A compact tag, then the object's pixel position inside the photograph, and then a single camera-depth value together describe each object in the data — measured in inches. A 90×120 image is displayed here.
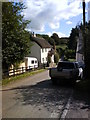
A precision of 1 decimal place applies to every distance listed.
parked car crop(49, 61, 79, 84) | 336.4
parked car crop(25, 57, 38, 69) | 737.5
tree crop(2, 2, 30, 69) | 391.2
